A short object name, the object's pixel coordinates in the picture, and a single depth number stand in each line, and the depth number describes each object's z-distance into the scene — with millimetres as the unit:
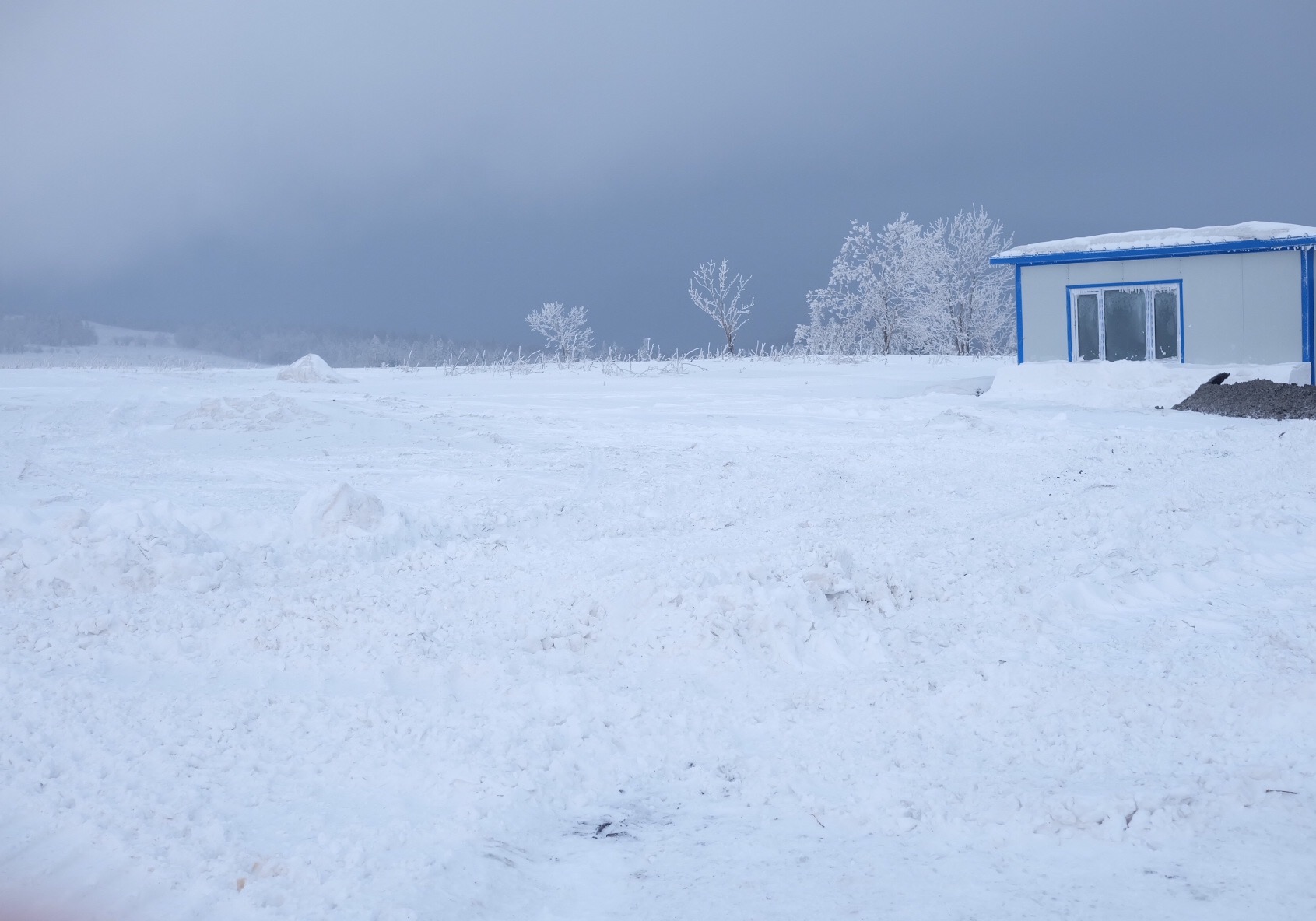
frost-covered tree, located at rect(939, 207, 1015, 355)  48844
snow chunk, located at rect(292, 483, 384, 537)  8125
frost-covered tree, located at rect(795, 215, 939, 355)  49031
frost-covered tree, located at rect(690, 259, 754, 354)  51750
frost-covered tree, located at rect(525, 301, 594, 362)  64125
